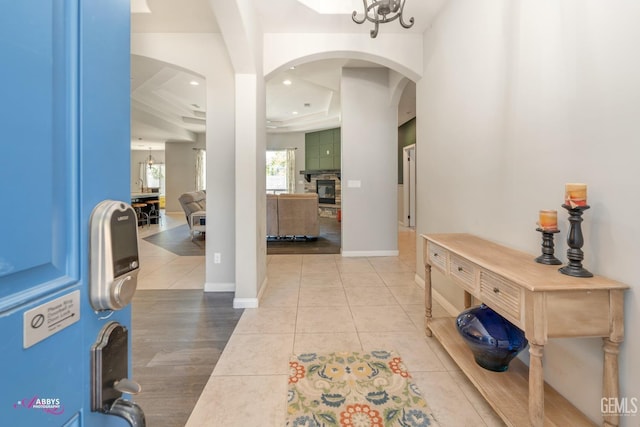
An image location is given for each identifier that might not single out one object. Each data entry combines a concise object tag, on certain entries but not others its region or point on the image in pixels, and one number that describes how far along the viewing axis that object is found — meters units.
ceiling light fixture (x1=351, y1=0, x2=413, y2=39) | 2.04
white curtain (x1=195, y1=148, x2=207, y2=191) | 11.27
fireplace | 9.78
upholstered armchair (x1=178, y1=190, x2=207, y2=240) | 6.30
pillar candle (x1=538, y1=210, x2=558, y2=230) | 1.41
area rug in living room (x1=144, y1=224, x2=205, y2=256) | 5.30
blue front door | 0.32
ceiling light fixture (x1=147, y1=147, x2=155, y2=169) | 12.98
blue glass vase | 1.59
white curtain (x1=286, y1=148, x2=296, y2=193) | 10.86
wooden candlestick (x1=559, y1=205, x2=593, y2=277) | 1.26
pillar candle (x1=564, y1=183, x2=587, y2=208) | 1.26
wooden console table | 1.15
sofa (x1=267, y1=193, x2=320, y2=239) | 5.99
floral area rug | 1.48
